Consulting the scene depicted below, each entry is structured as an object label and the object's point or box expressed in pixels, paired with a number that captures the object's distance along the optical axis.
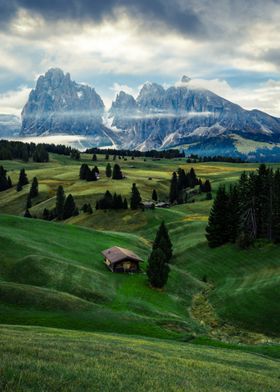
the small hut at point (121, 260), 72.75
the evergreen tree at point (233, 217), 87.19
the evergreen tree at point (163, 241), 84.50
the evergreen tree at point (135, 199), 130.75
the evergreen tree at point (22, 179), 195.12
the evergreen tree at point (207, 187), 177.25
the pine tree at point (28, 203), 162.16
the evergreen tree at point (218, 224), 87.44
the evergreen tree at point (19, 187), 190.77
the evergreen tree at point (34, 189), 174.75
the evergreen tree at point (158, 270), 67.38
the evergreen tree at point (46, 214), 146.12
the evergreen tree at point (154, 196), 165.93
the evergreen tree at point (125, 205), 134.88
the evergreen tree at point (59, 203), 143.96
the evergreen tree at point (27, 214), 143.88
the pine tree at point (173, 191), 174.25
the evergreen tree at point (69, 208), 142.25
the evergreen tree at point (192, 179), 194.49
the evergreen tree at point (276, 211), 78.55
